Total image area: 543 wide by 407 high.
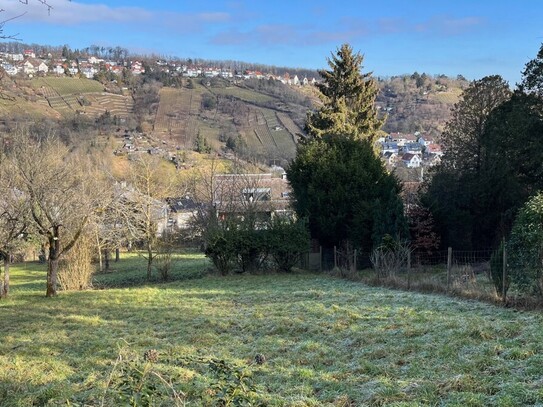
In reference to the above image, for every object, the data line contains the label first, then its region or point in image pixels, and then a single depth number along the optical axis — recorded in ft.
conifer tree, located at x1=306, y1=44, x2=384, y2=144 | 99.50
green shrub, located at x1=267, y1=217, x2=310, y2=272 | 70.85
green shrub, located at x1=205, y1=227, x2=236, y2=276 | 70.23
